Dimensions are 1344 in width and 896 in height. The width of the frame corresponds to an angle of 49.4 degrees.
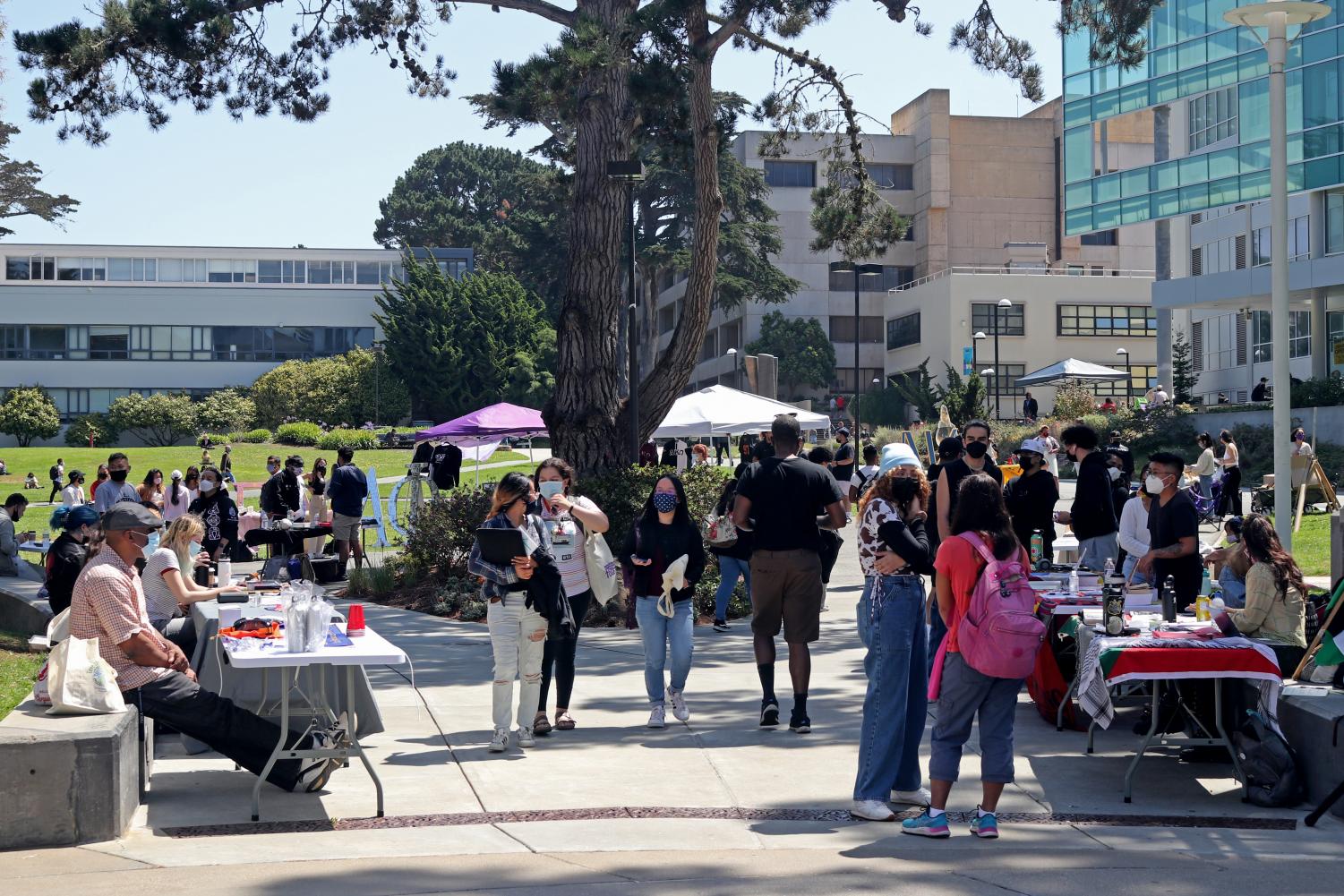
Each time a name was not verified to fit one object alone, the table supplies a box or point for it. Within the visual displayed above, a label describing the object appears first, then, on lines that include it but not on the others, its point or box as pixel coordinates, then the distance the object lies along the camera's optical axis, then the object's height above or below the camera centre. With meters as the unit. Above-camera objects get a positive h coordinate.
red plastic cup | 7.90 -0.75
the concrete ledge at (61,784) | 6.55 -1.36
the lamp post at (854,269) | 22.00 +3.83
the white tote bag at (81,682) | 7.04 -0.96
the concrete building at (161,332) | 74.19 +7.82
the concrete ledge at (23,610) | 13.55 -1.19
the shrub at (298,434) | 59.41 +2.05
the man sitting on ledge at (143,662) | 7.45 -0.92
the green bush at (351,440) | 57.56 +1.72
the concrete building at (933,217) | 75.88 +14.22
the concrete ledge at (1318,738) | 7.31 -1.32
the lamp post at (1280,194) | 11.91 +2.41
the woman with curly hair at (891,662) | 7.23 -0.90
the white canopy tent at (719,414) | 22.77 +1.09
